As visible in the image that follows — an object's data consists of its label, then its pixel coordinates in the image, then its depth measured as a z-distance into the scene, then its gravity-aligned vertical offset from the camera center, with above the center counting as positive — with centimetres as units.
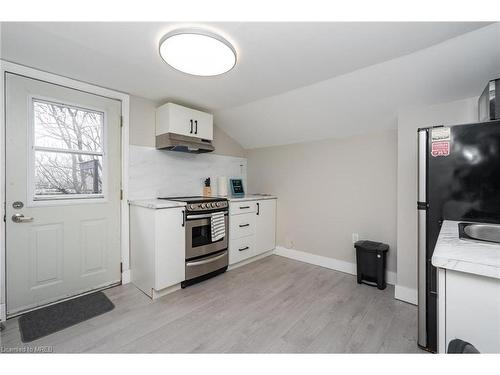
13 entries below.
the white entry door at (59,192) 187 -4
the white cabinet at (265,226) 323 -58
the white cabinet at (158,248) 214 -61
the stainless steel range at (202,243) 238 -64
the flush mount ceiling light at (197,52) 146 +96
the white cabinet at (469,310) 72 -42
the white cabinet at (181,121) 261 +82
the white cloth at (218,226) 259 -46
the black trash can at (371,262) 236 -81
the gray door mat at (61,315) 168 -108
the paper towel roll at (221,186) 341 +3
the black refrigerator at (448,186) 133 +1
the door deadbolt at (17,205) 186 -14
